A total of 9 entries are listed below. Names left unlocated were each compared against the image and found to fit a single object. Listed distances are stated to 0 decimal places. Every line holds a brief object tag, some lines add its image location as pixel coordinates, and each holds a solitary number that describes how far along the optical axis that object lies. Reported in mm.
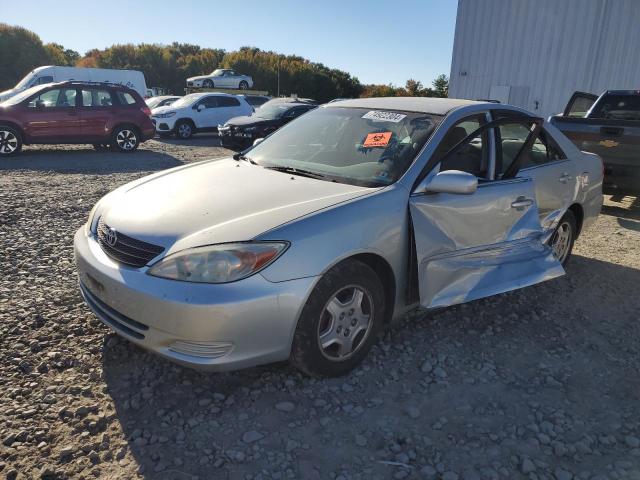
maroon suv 11086
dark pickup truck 6758
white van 21938
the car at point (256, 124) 13719
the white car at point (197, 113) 17016
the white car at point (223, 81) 33750
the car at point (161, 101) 21664
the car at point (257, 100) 23172
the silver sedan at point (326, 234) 2436
